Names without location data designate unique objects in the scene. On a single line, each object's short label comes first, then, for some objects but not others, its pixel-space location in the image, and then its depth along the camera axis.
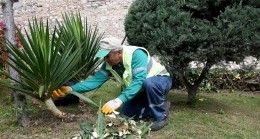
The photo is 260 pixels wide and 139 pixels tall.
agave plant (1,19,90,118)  3.61
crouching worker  3.60
